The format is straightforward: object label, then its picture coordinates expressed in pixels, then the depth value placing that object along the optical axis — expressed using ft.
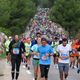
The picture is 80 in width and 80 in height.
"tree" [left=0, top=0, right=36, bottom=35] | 216.33
